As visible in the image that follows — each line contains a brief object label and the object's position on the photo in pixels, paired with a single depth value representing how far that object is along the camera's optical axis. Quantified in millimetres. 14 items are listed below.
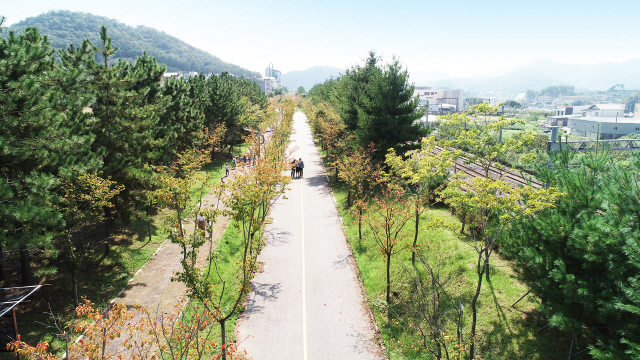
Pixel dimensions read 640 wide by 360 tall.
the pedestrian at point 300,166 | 31211
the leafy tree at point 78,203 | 11477
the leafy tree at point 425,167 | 13859
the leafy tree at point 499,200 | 9305
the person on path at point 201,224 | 15631
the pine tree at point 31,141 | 9758
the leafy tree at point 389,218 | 13340
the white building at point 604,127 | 65062
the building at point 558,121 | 95688
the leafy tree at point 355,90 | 30203
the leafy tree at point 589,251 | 7559
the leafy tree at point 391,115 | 24812
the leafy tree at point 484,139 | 13641
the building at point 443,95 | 158125
